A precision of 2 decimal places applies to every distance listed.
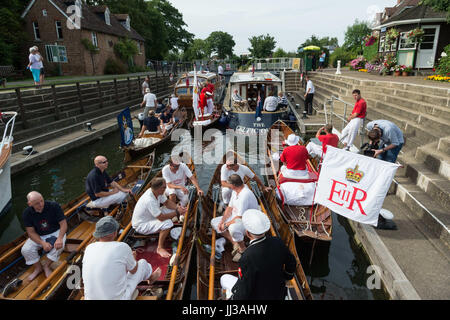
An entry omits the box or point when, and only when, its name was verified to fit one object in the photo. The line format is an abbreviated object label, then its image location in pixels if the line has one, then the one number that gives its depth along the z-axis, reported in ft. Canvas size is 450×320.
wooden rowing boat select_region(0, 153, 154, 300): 13.10
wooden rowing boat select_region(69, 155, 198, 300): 12.46
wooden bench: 67.31
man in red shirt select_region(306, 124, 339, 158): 22.41
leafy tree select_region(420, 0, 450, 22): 33.02
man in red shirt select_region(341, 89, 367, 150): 25.78
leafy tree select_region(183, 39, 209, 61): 200.92
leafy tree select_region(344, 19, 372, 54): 234.17
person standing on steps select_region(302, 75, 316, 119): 48.09
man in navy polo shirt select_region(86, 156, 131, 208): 18.89
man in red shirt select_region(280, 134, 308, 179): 20.42
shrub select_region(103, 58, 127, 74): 99.50
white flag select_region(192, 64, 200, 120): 39.37
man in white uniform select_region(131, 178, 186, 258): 15.22
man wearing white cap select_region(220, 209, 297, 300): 8.58
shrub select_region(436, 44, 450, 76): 40.75
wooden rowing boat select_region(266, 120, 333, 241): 16.54
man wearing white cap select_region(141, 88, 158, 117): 48.21
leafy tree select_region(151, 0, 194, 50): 171.12
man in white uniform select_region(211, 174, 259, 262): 14.64
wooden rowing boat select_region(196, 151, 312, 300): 12.34
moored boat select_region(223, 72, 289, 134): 41.04
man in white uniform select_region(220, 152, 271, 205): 19.21
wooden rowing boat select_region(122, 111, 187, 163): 32.50
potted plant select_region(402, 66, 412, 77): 53.21
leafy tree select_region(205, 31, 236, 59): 311.27
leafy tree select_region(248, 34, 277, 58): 196.65
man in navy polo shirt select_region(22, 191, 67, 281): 14.23
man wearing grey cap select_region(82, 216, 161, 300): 9.72
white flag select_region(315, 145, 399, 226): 14.97
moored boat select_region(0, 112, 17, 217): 21.77
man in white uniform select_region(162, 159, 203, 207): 20.38
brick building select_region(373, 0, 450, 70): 52.24
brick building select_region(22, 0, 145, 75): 83.87
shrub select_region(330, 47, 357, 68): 125.39
